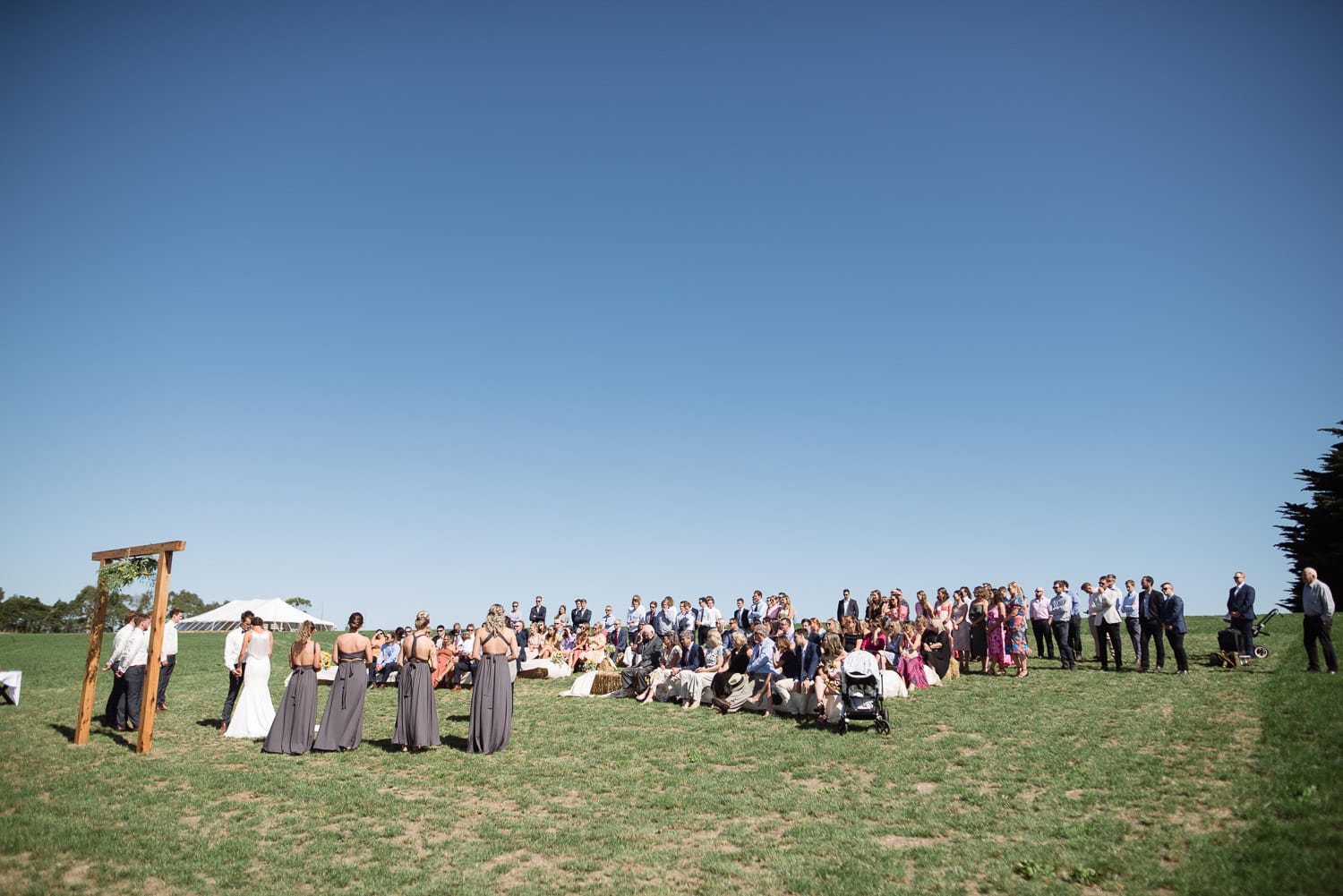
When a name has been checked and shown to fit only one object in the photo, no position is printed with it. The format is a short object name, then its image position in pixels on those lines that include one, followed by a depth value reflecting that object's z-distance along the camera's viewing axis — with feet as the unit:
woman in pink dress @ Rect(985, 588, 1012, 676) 57.82
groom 44.80
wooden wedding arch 37.50
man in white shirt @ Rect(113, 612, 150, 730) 44.06
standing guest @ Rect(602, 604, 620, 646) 82.02
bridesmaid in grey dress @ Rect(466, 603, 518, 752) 38.47
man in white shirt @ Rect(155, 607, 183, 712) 49.49
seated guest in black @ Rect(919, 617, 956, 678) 55.01
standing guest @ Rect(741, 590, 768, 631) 74.28
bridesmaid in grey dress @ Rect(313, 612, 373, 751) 38.68
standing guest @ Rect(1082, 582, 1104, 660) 57.06
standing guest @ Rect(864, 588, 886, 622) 62.80
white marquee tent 161.75
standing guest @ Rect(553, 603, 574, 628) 81.00
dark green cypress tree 127.65
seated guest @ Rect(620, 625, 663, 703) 55.98
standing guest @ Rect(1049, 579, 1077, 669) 57.38
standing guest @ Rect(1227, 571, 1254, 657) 51.93
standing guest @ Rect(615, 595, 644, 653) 78.07
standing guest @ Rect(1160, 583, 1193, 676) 52.16
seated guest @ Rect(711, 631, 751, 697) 50.01
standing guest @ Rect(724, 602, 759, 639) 77.05
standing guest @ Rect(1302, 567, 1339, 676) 43.21
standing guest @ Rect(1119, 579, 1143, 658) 56.24
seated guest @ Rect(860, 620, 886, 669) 53.42
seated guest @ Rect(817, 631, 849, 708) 42.39
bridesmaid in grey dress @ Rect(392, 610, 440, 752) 38.58
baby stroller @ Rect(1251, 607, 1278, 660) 55.11
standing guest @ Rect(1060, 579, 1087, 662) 60.03
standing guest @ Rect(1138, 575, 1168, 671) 54.29
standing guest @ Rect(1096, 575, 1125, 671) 55.93
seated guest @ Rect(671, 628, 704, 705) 52.13
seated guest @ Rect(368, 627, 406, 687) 66.13
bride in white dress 42.68
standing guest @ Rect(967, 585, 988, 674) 59.16
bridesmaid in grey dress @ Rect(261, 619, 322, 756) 38.17
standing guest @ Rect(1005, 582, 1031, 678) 55.83
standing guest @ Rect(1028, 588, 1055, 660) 61.77
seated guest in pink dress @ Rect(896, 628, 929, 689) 51.47
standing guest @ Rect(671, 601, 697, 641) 73.26
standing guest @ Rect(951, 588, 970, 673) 59.93
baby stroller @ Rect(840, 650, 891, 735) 40.63
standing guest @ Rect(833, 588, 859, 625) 71.20
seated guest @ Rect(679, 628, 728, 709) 51.40
